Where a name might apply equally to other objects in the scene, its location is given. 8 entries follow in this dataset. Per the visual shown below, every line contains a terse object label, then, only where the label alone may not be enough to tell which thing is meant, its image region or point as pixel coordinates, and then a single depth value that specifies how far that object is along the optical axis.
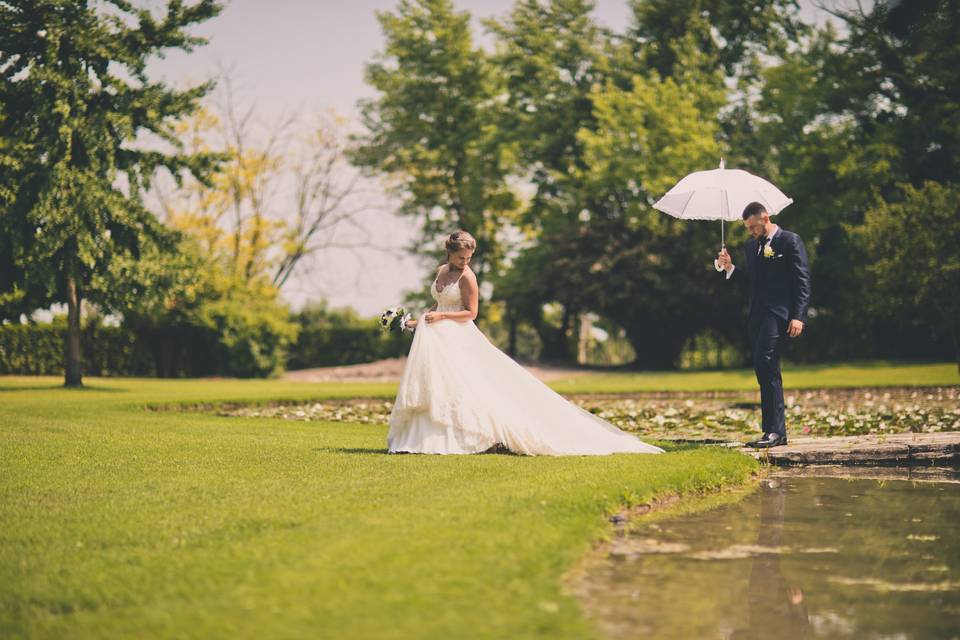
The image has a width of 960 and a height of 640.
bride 9.17
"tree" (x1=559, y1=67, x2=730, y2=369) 35.06
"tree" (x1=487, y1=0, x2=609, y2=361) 42.62
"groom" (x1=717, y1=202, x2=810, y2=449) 9.56
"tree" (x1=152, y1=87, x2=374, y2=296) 45.50
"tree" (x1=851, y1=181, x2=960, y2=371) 23.86
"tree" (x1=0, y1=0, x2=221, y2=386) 24.30
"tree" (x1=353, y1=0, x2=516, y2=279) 46.53
